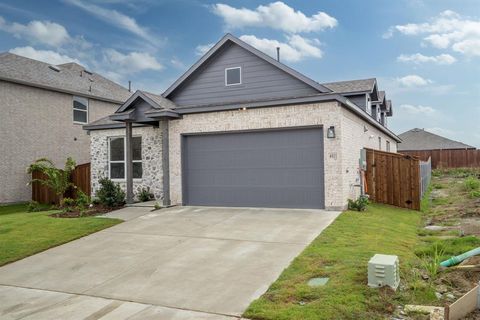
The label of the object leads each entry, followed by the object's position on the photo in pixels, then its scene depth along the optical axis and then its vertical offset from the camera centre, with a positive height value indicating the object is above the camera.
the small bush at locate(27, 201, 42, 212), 14.95 -1.66
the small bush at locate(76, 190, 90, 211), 14.20 -1.42
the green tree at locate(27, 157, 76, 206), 15.62 -0.56
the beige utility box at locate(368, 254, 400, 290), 5.05 -1.52
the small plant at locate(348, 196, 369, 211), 11.73 -1.39
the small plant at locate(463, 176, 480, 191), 18.61 -1.33
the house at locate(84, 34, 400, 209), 11.64 +0.82
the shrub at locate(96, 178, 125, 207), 14.21 -1.16
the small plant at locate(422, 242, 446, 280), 5.71 -1.75
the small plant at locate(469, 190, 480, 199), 15.82 -1.51
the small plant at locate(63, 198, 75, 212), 13.69 -1.62
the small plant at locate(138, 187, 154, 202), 14.56 -1.22
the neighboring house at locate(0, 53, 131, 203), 17.89 +2.67
